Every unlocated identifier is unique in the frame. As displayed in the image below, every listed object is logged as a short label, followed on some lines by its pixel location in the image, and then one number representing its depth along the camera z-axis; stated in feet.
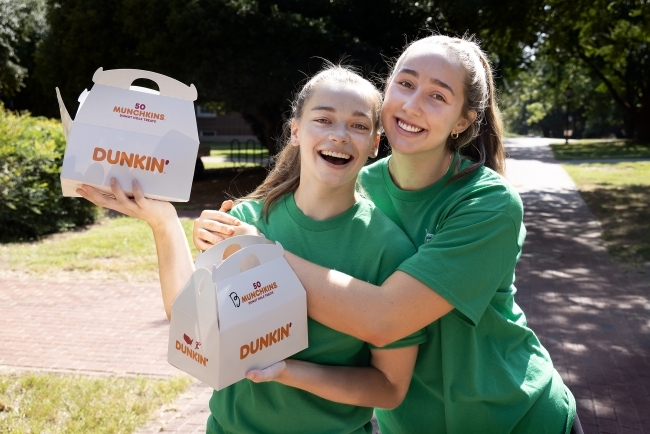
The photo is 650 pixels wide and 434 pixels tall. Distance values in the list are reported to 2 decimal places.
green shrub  33.01
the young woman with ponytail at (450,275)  5.48
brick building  145.42
